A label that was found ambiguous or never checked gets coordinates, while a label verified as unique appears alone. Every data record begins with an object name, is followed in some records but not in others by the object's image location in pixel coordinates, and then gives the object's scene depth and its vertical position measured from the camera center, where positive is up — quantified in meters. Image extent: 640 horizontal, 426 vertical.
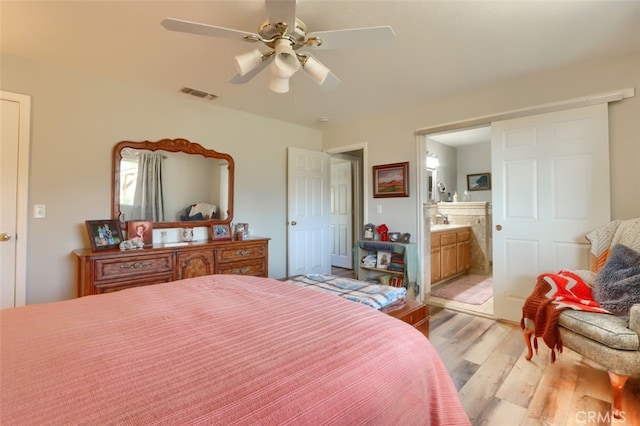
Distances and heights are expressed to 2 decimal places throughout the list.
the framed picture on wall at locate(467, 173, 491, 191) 5.45 +0.66
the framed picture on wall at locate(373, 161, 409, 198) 3.67 +0.48
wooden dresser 2.38 -0.42
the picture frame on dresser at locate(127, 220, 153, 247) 2.84 -0.12
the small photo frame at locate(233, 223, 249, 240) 3.51 -0.16
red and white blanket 1.95 -0.59
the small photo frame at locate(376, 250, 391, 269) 3.68 -0.53
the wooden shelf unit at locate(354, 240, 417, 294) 3.40 -0.51
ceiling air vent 3.05 +1.33
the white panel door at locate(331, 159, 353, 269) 5.46 +0.05
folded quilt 1.84 -0.49
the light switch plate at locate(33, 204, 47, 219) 2.48 +0.07
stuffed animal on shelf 3.77 -0.19
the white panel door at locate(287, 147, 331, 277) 4.16 +0.09
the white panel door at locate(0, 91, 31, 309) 2.35 +0.20
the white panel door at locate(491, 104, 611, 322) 2.47 +0.20
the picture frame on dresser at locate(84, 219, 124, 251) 2.57 -0.13
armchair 1.61 -0.71
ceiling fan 1.49 +0.98
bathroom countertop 4.22 -0.17
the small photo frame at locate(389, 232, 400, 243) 3.68 -0.25
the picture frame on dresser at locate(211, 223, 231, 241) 3.38 -0.15
